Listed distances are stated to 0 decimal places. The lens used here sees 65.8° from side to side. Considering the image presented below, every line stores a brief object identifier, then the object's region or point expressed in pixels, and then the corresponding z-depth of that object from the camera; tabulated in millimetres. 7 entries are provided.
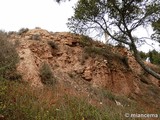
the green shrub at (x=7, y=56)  4216
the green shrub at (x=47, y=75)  4990
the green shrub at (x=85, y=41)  6870
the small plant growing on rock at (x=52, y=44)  6352
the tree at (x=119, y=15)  6409
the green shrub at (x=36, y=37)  6196
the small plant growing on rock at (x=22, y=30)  6571
